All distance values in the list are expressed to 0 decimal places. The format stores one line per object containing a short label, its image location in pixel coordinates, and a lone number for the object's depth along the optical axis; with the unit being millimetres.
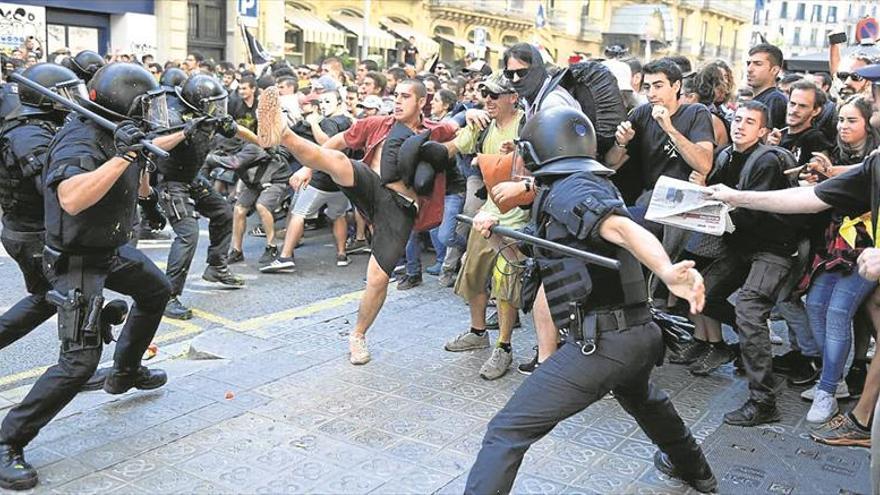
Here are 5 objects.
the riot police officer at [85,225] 3775
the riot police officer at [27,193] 4508
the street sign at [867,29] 9414
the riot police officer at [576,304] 3213
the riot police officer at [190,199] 5941
